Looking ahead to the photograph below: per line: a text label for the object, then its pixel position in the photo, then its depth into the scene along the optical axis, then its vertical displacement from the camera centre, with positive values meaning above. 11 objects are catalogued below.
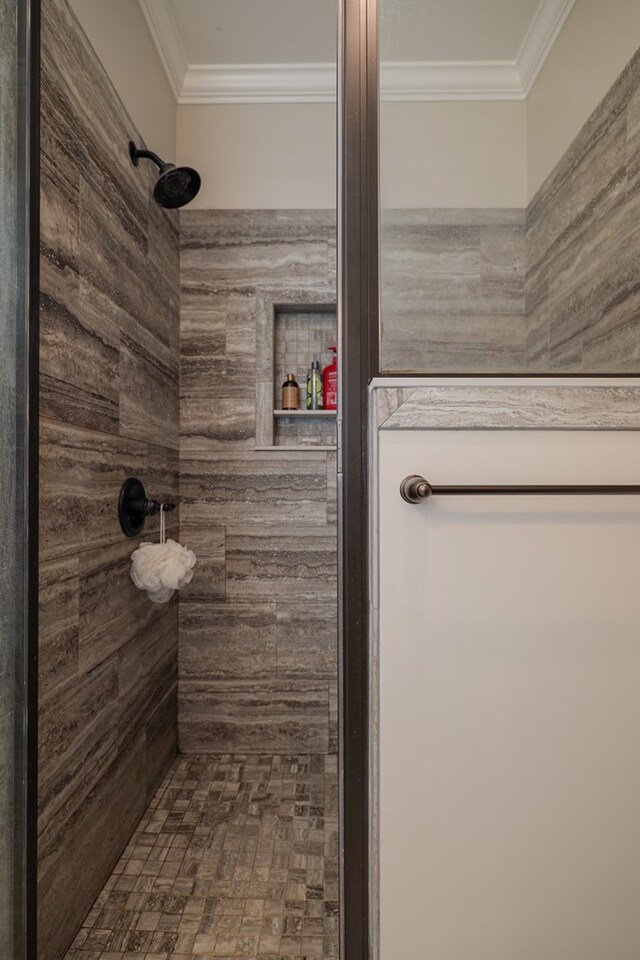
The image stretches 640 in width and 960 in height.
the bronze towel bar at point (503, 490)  0.87 -0.01
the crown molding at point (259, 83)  2.22 +1.62
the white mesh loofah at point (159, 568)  1.67 -0.26
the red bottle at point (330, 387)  2.22 +0.38
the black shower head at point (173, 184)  1.82 +1.01
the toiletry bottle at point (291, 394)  2.24 +0.35
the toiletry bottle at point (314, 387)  2.23 +0.38
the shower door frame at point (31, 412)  0.99 +0.13
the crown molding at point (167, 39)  1.90 +1.62
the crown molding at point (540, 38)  0.96 +0.79
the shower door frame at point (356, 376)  0.92 +0.18
